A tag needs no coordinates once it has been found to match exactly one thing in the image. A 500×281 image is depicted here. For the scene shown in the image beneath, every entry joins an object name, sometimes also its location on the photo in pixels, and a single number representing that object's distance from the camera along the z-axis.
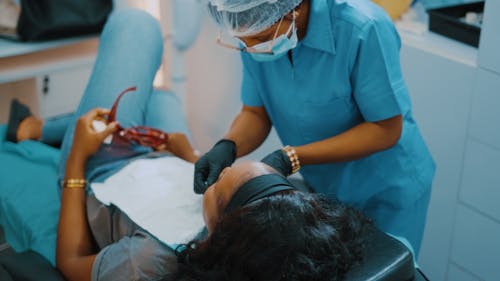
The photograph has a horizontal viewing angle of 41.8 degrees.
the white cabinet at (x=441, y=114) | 1.96
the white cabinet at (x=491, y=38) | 1.76
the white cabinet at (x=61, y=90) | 2.83
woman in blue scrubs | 1.49
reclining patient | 1.19
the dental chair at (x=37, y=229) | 1.27
